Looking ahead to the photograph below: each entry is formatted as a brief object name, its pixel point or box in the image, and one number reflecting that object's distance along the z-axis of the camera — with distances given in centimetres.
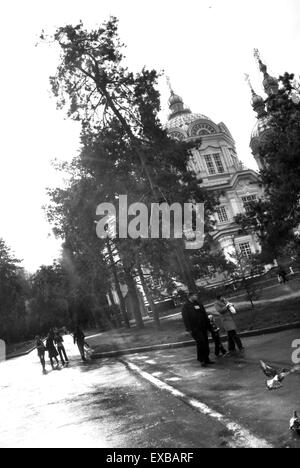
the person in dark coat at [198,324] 1186
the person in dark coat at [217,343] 1254
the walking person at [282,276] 3031
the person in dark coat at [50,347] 2286
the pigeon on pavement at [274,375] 759
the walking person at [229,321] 1238
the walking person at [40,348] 2344
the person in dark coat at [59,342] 2411
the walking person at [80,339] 2162
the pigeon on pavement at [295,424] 540
